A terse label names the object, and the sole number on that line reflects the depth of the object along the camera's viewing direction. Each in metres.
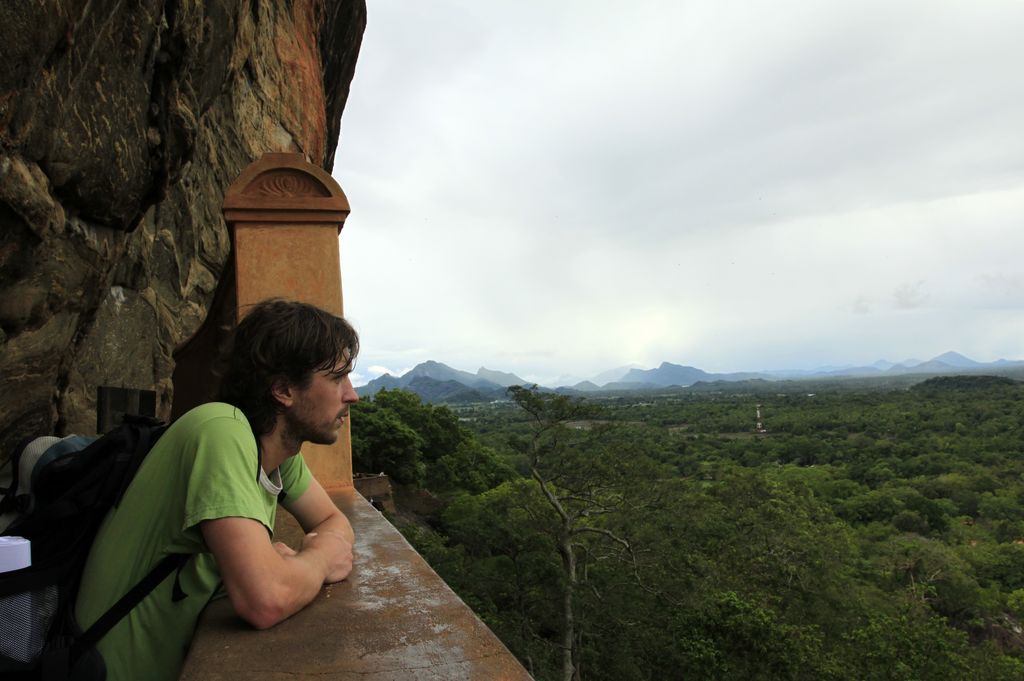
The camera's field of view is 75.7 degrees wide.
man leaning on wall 1.38
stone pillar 3.74
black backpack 1.26
